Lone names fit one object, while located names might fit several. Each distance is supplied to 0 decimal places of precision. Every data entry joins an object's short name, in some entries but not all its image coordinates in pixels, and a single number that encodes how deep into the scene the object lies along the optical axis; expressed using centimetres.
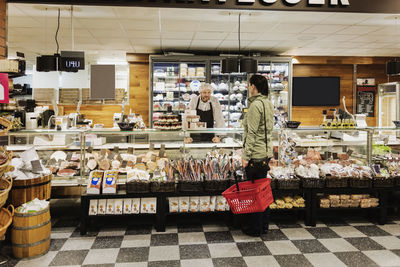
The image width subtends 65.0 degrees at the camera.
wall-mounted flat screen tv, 983
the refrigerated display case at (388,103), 952
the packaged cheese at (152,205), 379
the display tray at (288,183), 394
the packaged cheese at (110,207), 374
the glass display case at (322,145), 451
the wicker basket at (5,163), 290
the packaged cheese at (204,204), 387
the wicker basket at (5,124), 314
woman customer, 352
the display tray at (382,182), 410
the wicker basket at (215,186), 383
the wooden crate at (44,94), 1038
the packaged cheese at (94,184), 368
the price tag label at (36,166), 349
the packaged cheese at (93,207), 370
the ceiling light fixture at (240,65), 604
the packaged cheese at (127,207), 375
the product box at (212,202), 388
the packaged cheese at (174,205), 386
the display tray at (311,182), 397
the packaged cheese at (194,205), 387
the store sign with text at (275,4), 471
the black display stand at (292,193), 370
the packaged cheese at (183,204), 386
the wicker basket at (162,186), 376
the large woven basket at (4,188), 291
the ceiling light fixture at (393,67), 656
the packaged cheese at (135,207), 376
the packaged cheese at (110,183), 370
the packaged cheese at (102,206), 372
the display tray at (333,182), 402
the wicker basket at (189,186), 380
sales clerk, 589
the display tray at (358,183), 405
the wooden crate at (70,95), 986
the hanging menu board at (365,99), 1013
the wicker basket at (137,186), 371
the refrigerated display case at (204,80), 847
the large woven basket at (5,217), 296
